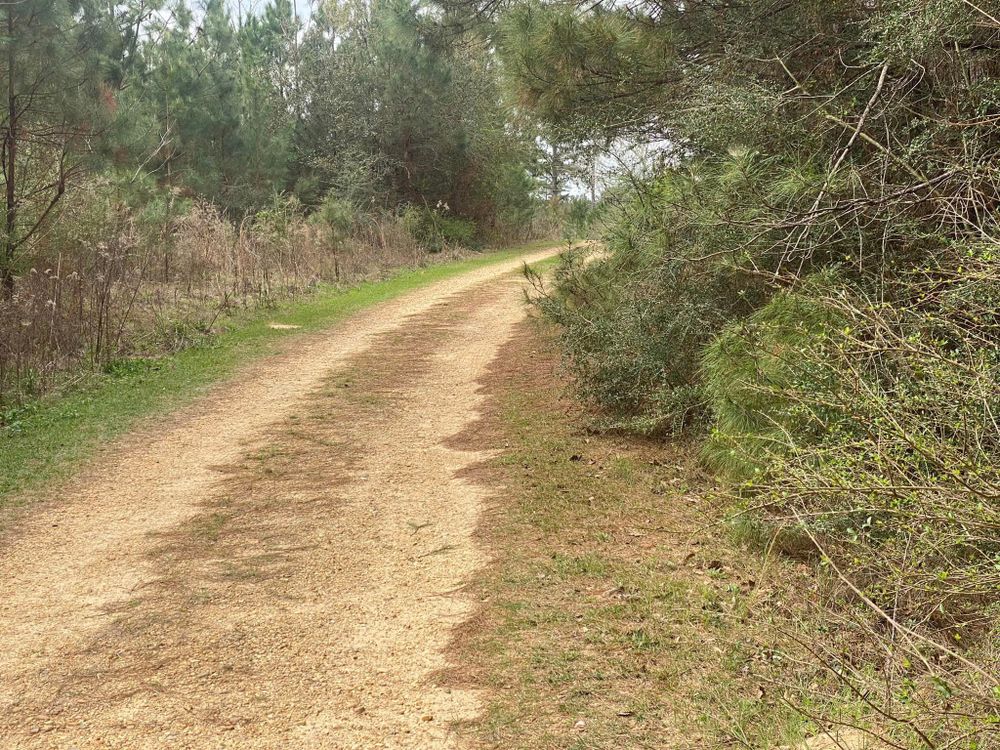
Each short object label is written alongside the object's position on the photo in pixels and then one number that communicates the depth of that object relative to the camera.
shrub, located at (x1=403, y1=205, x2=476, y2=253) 25.01
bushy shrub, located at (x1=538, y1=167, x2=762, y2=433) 6.61
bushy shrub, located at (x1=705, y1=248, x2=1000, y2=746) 2.84
